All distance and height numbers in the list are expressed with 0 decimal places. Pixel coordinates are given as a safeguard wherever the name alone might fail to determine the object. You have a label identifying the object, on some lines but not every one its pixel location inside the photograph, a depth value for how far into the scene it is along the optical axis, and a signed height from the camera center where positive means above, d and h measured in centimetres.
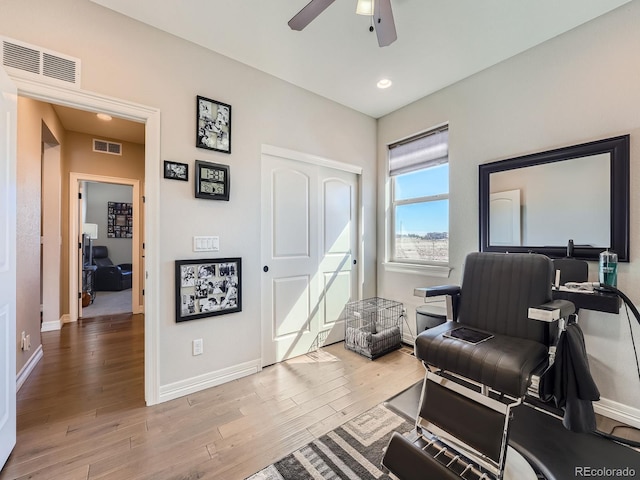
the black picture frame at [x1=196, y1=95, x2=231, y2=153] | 225 +94
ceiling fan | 154 +128
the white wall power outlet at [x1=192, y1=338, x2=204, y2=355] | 225 -86
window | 300 +48
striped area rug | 144 -120
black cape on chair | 132 -68
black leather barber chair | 127 -60
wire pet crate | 289 -98
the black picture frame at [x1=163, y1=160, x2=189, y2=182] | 212 +53
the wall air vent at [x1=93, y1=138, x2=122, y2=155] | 420 +140
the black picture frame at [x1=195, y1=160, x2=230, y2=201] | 223 +48
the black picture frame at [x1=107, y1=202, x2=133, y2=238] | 756 +52
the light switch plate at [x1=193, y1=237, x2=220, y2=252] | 225 -4
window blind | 295 +99
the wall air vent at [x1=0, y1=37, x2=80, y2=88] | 163 +106
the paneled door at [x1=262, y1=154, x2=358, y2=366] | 273 -16
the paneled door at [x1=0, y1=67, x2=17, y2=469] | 147 -14
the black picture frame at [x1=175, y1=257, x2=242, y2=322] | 217 -39
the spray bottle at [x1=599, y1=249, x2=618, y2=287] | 176 -18
